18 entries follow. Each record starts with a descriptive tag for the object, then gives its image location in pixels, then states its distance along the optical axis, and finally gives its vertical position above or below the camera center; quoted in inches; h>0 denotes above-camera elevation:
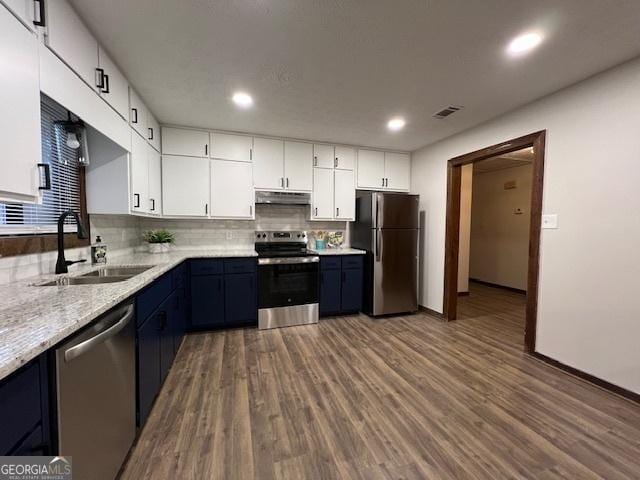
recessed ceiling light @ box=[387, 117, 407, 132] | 117.6 +47.8
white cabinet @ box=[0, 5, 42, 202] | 41.4 +18.4
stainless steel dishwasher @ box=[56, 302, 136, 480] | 36.6 -27.1
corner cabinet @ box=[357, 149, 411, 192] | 158.2 +35.1
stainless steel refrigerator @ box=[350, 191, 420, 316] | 142.3 -11.6
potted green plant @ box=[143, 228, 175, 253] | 121.6 -6.6
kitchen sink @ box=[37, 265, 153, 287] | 65.2 -13.8
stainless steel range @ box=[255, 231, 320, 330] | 128.9 -29.2
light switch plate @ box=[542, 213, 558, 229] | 94.9 +3.7
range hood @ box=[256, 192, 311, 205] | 141.2 +16.0
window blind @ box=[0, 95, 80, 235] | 63.6 +9.8
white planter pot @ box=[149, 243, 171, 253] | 121.3 -9.4
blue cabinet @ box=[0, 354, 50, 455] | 26.7 -20.2
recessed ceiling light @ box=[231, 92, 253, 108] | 96.5 +47.4
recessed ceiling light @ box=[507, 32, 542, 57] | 66.2 +47.6
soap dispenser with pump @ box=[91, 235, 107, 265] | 89.0 -9.3
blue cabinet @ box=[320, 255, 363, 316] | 141.1 -29.3
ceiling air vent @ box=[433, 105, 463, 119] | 105.6 +47.8
